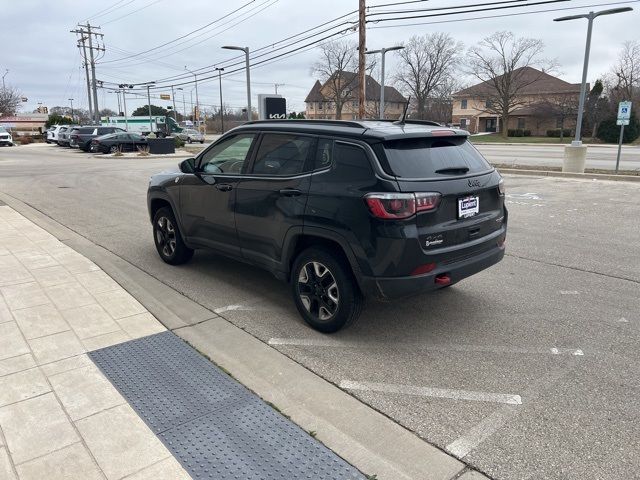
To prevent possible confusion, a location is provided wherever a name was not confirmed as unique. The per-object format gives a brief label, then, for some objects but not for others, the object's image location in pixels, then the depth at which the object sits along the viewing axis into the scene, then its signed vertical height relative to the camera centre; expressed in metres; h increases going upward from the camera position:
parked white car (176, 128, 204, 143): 48.44 -0.40
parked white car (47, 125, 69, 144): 44.16 -0.06
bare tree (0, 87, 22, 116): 73.61 +4.87
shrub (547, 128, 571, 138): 59.38 -0.18
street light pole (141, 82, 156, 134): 56.43 +1.93
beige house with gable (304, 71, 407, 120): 74.38 +5.95
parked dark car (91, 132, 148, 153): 31.97 -0.63
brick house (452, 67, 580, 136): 59.20 +3.47
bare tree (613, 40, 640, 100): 55.31 +5.61
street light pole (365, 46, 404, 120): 26.32 +4.21
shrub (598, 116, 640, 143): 45.75 +0.03
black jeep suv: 3.69 -0.62
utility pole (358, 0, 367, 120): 23.11 +3.96
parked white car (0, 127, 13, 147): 44.06 -0.40
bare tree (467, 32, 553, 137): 61.78 +6.03
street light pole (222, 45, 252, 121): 28.63 +3.89
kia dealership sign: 22.25 +1.20
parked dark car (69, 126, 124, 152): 34.03 -0.05
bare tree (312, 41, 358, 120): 71.69 +7.41
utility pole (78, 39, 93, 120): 54.56 +7.48
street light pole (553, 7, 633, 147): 16.66 +3.02
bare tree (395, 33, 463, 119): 73.94 +8.45
